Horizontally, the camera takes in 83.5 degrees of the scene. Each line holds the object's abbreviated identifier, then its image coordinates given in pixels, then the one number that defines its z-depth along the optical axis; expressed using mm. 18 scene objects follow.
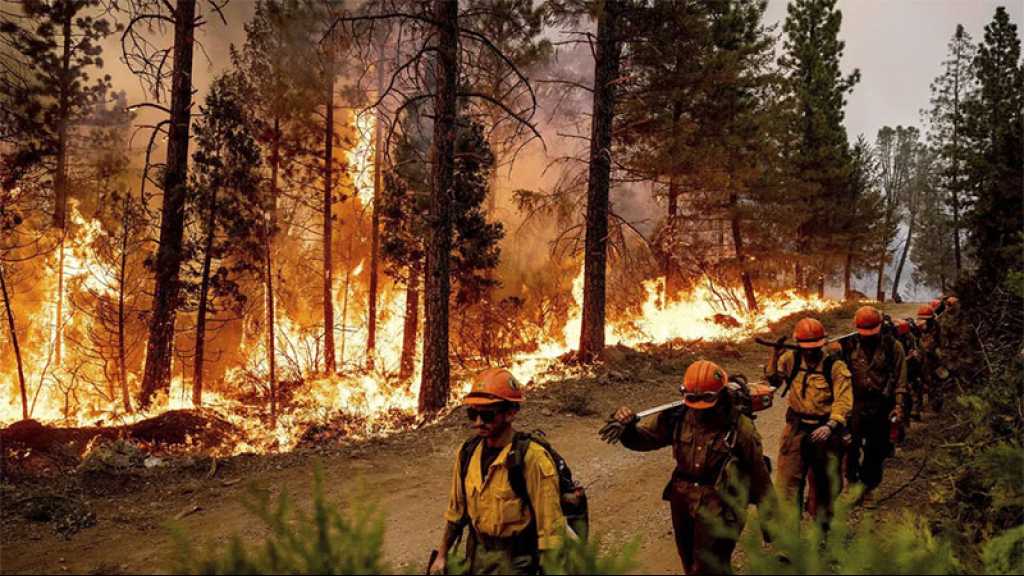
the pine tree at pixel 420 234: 21734
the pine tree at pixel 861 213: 34375
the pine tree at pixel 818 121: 31719
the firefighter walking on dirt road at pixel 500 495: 3365
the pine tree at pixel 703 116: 15023
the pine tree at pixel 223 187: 17406
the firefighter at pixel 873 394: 6801
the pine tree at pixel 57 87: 20188
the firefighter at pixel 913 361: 8562
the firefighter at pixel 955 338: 8898
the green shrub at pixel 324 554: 2006
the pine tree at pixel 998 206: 9500
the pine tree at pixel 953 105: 38688
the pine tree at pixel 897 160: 57719
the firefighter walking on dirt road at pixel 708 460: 4043
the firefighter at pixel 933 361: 9984
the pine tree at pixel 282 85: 21422
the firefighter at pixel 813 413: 5598
